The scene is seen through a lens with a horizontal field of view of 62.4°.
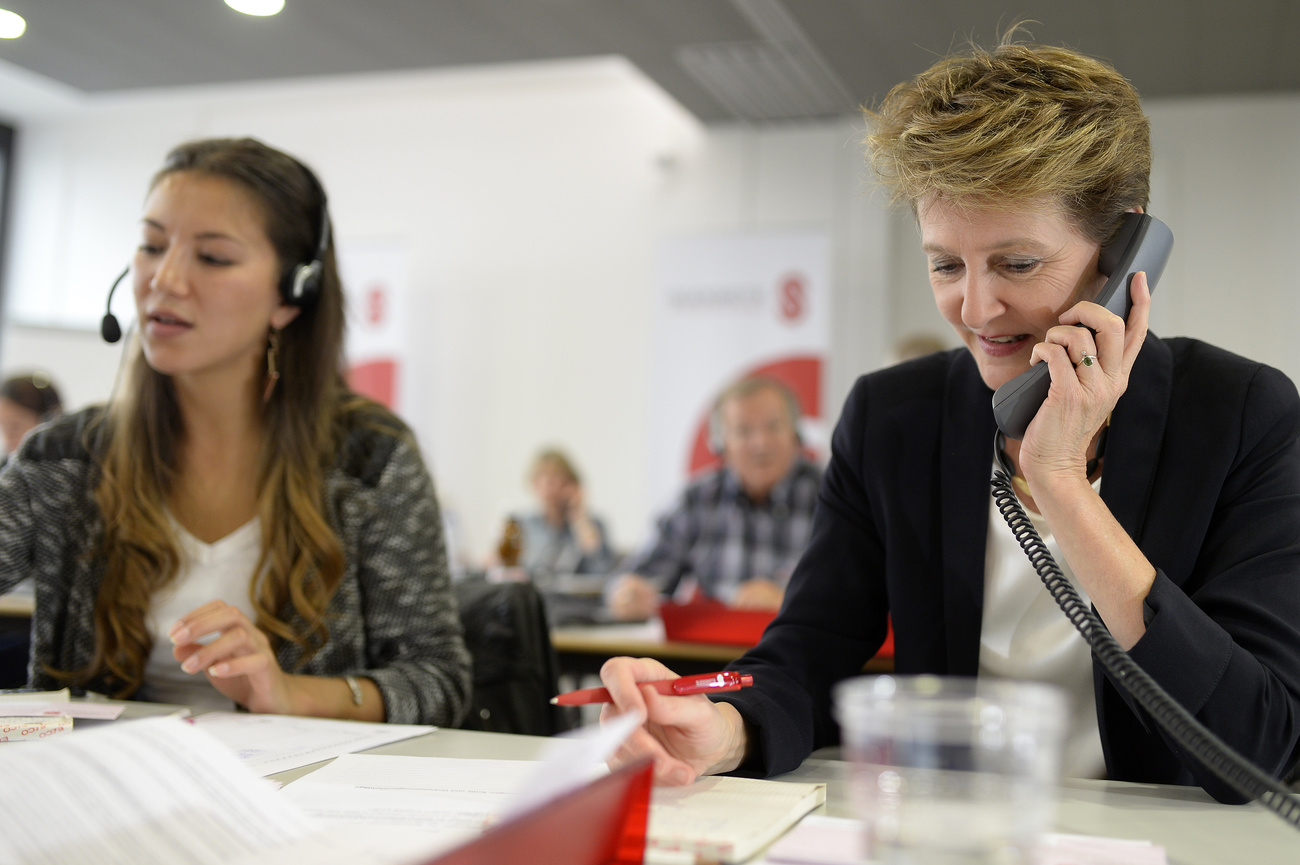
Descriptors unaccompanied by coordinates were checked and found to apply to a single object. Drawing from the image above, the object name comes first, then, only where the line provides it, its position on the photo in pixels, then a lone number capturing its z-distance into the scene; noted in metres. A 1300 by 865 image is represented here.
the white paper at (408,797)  0.72
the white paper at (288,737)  0.97
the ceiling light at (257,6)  2.62
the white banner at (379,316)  6.29
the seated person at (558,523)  5.73
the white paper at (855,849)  0.69
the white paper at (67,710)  1.08
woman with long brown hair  1.46
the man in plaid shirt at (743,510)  3.78
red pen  0.87
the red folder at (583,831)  0.52
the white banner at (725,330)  5.66
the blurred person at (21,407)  4.43
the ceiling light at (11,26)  2.06
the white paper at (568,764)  0.55
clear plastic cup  0.54
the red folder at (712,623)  2.22
